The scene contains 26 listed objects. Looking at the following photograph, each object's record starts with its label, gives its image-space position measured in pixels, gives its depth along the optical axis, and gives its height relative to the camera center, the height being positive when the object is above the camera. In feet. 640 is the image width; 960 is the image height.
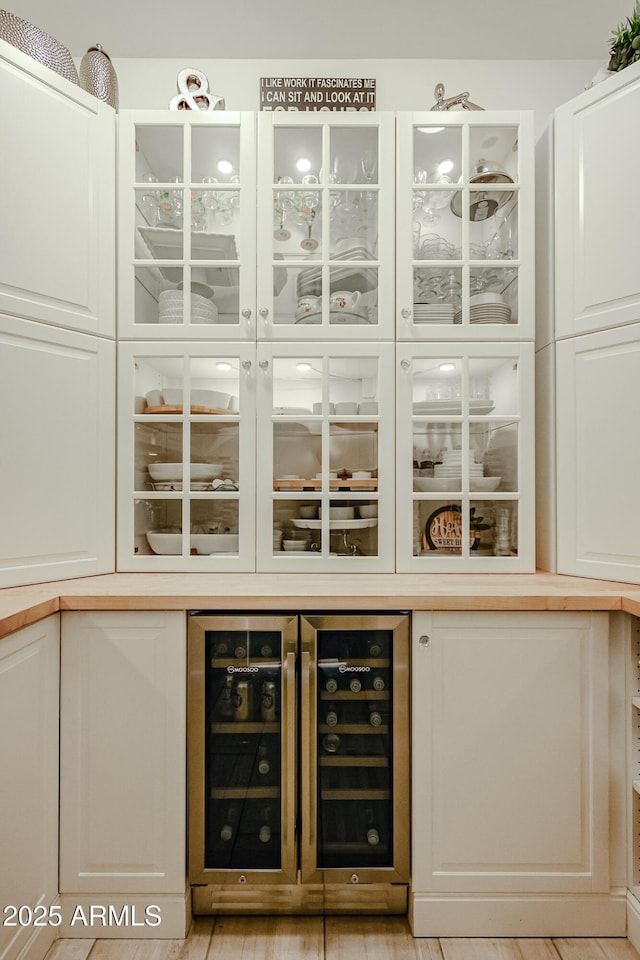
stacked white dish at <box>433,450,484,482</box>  5.94 +0.17
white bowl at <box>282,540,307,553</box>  5.97 -0.72
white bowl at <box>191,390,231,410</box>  5.91 +0.93
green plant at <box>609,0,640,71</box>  5.21 +4.41
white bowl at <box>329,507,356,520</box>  5.95 -0.35
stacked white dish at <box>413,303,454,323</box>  5.92 +1.90
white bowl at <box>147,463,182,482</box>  5.94 +0.12
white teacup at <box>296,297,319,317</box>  5.95 +1.99
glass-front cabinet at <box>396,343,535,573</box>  5.83 +0.27
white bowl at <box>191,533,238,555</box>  5.92 -0.69
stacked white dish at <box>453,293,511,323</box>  5.92 +1.94
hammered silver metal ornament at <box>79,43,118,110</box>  5.78 +4.46
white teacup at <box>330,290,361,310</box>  5.97 +2.06
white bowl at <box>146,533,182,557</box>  5.94 -0.70
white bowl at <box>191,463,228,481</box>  5.92 +0.11
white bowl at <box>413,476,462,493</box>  5.92 -0.02
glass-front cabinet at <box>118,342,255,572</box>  5.83 +0.28
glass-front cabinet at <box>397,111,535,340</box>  5.82 +2.88
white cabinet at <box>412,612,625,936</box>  4.65 -2.62
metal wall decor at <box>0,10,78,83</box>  5.24 +4.43
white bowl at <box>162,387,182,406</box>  5.91 +0.96
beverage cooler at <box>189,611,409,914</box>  4.73 -2.53
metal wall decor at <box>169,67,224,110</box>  6.02 +4.43
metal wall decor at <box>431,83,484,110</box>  6.07 +4.42
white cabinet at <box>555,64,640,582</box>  5.19 +1.54
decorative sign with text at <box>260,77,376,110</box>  6.00 +4.45
